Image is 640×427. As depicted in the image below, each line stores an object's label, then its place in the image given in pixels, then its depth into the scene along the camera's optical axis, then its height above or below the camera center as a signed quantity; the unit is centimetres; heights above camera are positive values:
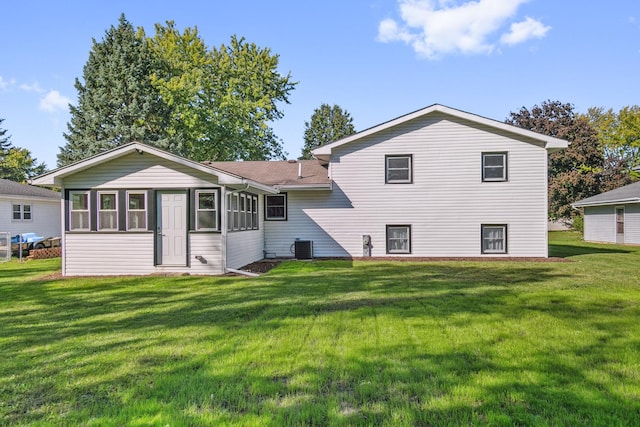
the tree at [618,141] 3519 +695
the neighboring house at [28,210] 2053 +41
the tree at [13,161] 4088 +591
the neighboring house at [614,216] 2091 -24
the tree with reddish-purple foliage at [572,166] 3359 +402
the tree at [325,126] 5222 +1158
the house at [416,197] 1454 +63
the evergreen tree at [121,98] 2773 +822
